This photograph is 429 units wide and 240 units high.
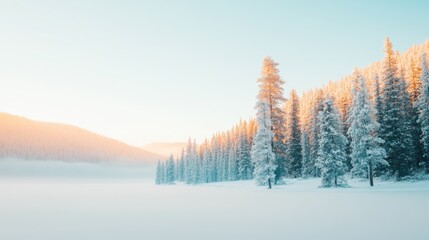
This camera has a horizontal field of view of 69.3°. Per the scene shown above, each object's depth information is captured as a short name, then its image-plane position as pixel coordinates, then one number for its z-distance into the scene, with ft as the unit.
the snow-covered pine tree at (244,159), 251.50
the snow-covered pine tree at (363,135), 111.14
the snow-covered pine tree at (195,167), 322.34
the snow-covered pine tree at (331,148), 111.55
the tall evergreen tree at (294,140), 166.99
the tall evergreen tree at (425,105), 116.78
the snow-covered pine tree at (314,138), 167.94
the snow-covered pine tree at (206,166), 355.83
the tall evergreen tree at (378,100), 128.88
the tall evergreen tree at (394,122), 117.70
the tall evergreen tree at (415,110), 129.49
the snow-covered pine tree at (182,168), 422.70
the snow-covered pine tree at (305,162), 186.70
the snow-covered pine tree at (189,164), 330.95
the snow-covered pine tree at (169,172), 382.22
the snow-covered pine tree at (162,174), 400.80
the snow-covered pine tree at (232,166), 289.74
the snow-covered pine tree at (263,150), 117.39
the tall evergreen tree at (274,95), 126.82
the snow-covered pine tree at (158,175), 410.47
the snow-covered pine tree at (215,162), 350.25
